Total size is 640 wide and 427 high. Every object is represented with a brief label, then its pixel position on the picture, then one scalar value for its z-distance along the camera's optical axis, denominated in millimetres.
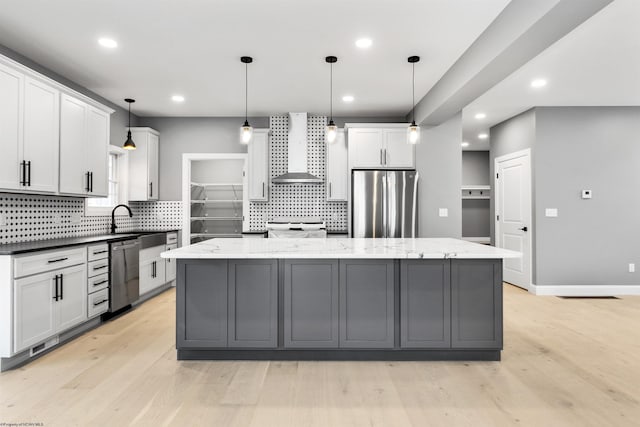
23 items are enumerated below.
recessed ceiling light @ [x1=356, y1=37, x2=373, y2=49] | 3189
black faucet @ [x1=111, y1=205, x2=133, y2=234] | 4801
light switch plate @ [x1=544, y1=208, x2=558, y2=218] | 5148
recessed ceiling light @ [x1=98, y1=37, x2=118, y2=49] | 3166
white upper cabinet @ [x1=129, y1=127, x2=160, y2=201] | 5332
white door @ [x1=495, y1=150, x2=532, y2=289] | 5402
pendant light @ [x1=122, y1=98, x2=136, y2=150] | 4688
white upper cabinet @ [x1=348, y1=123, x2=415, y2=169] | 5176
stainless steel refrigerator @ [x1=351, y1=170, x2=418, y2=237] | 4906
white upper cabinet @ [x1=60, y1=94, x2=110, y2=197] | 3543
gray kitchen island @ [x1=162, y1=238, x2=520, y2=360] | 2783
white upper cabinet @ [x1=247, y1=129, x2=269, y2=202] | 5367
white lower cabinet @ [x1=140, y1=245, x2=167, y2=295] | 4522
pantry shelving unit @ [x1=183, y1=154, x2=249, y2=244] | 7379
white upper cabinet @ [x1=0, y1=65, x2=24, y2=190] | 2865
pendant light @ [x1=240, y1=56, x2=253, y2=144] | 3389
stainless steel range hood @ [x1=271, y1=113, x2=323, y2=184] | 5363
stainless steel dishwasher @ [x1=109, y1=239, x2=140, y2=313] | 3865
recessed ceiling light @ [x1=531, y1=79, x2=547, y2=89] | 4180
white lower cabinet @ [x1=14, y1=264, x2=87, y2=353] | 2689
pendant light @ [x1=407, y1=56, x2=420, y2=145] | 3391
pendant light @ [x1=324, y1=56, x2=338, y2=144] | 3516
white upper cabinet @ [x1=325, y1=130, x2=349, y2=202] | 5336
